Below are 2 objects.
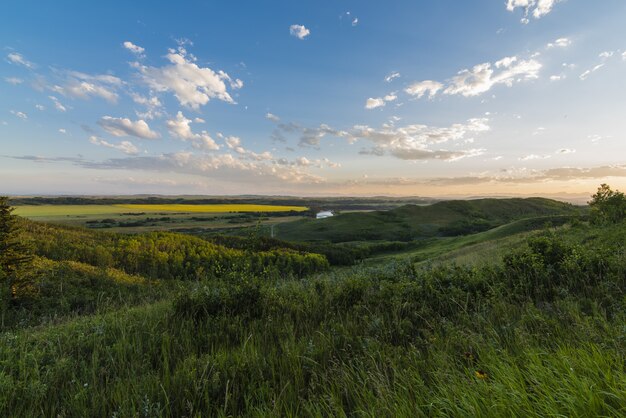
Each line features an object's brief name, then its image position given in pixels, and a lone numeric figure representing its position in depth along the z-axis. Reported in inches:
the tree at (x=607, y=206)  935.0
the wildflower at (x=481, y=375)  104.7
